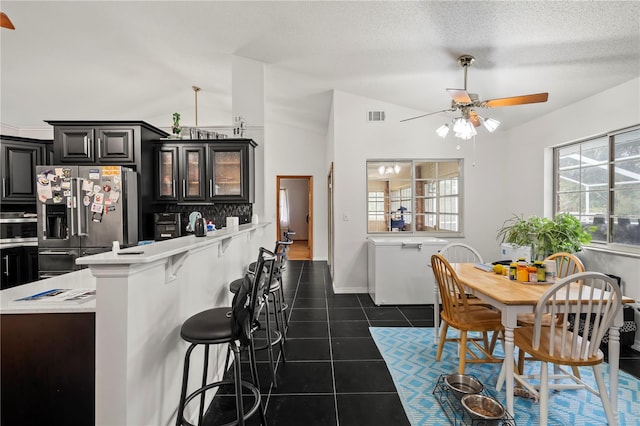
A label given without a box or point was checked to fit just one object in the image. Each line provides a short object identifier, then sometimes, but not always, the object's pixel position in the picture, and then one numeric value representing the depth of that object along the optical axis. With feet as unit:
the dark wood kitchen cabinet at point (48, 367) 4.35
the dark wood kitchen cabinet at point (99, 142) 12.24
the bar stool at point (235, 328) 4.68
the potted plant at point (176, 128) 13.81
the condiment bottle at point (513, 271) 7.89
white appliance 13.39
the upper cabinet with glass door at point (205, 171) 13.08
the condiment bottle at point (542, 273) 7.60
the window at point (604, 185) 9.90
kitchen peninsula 3.91
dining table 5.83
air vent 15.23
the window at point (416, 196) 15.81
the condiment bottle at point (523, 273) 7.68
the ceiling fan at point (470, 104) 8.53
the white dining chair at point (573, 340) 5.52
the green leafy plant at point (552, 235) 10.64
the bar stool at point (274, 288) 7.12
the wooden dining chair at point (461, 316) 7.29
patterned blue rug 6.23
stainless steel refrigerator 10.98
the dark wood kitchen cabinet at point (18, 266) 12.44
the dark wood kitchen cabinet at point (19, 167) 13.21
